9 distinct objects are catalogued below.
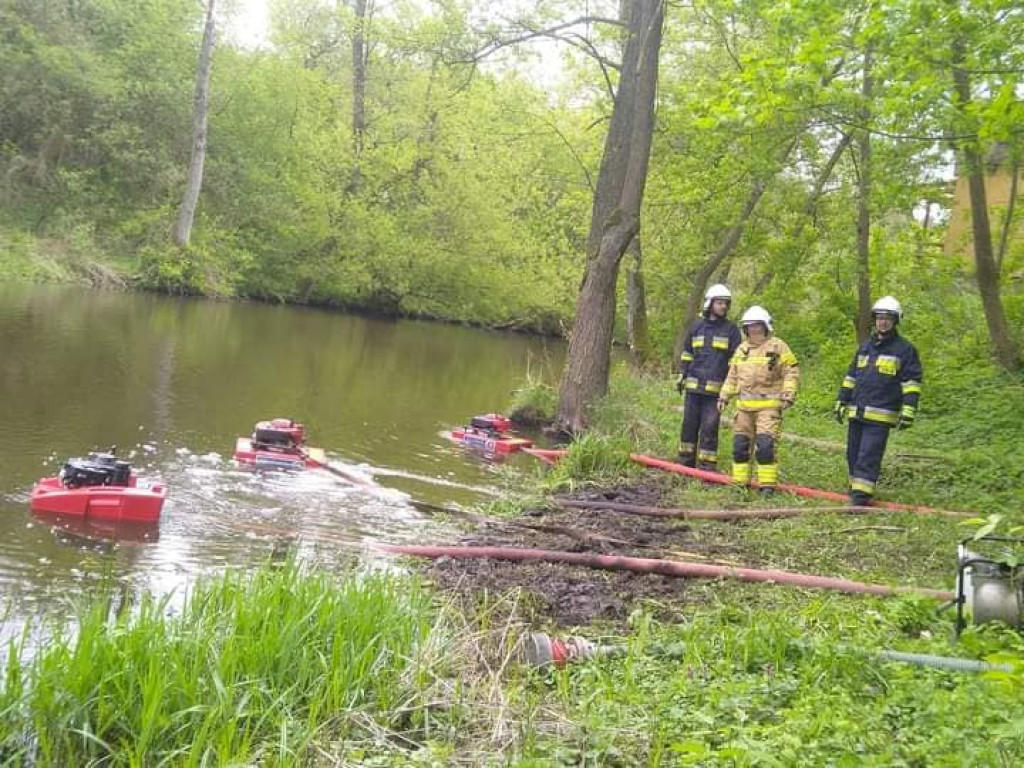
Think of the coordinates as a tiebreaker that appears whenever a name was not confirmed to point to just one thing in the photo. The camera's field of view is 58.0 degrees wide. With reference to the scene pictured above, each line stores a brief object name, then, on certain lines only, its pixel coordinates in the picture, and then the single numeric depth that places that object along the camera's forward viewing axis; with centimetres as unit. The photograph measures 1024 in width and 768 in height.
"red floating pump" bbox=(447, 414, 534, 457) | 1207
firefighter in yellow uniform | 948
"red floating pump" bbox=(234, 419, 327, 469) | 928
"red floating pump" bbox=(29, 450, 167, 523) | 679
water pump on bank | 448
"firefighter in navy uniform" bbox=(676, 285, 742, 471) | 1084
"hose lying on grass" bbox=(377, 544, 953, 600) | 556
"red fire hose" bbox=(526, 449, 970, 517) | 855
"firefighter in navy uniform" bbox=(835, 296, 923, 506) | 887
